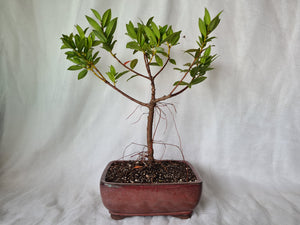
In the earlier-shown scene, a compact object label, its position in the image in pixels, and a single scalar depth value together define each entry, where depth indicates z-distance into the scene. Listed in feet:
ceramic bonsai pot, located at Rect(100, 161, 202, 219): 2.91
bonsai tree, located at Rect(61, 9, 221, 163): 2.70
